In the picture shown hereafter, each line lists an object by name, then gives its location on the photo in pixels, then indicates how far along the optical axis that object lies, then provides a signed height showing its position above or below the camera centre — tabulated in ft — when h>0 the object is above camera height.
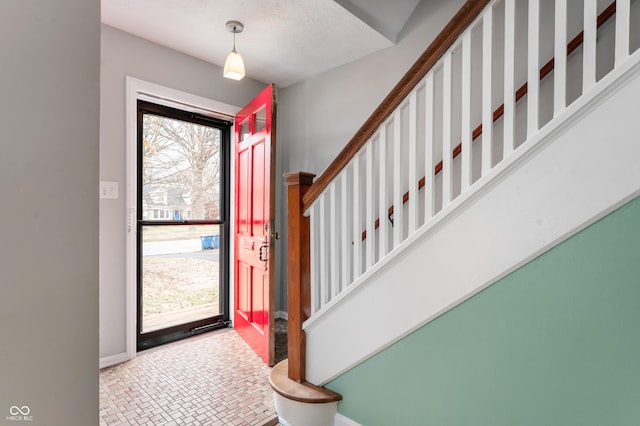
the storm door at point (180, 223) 8.89 -0.32
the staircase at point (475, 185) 3.26 +0.35
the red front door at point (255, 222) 7.75 -0.26
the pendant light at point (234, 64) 7.05 +3.30
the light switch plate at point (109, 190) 7.54 +0.54
